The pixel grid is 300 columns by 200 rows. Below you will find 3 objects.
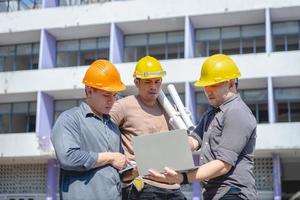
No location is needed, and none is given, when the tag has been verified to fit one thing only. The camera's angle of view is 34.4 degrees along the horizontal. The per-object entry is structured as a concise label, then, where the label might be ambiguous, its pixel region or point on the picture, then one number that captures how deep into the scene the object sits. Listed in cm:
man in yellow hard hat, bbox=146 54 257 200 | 296
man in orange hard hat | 310
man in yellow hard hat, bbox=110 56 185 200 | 391
